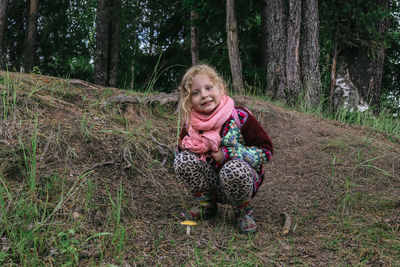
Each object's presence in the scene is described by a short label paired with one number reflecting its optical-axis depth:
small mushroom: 2.47
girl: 2.40
